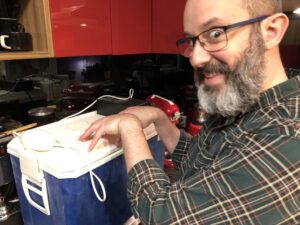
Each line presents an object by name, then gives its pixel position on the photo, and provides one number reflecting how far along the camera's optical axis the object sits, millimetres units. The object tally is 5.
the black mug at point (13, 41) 805
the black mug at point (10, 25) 829
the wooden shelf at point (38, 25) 854
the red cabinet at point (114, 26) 957
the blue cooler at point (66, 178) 643
